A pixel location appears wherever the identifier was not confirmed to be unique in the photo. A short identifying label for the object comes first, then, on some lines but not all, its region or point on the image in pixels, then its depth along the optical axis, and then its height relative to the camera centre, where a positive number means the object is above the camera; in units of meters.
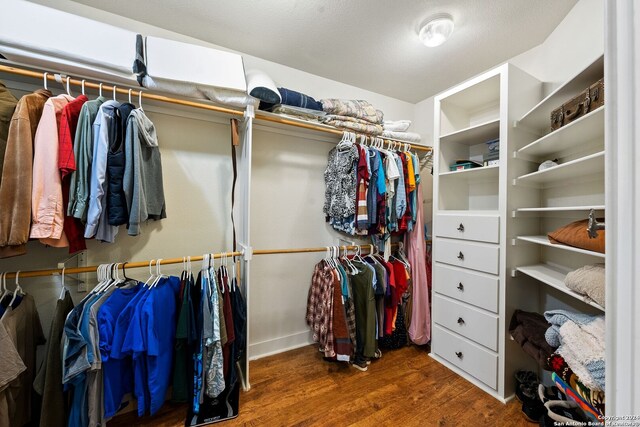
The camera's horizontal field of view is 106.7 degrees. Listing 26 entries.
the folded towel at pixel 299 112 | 1.76 +0.78
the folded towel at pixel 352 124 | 1.92 +0.73
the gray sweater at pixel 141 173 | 1.25 +0.22
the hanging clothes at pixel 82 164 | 1.14 +0.24
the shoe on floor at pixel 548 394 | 1.35 -1.04
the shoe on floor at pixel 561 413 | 1.21 -1.04
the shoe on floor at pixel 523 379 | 1.48 -1.04
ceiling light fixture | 1.52 +1.21
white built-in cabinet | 1.41 -0.15
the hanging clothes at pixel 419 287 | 2.09 -0.65
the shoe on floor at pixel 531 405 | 1.37 -1.11
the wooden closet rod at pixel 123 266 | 1.19 -0.30
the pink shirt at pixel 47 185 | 1.08 +0.13
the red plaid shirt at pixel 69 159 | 1.12 +0.25
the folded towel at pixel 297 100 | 1.75 +0.85
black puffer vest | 1.22 +0.20
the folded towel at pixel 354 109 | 1.91 +0.86
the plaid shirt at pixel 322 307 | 1.77 -0.75
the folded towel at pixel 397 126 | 2.17 +0.80
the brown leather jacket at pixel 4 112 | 1.06 +0.45
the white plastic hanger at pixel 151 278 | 1.36 -0.39
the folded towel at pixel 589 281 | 0.96 -0.29
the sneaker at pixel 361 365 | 1.80 -1.16
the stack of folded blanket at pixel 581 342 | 0.90 -0.54
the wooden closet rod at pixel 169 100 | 1.15 +0.67
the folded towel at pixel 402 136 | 2.13 +0.71
